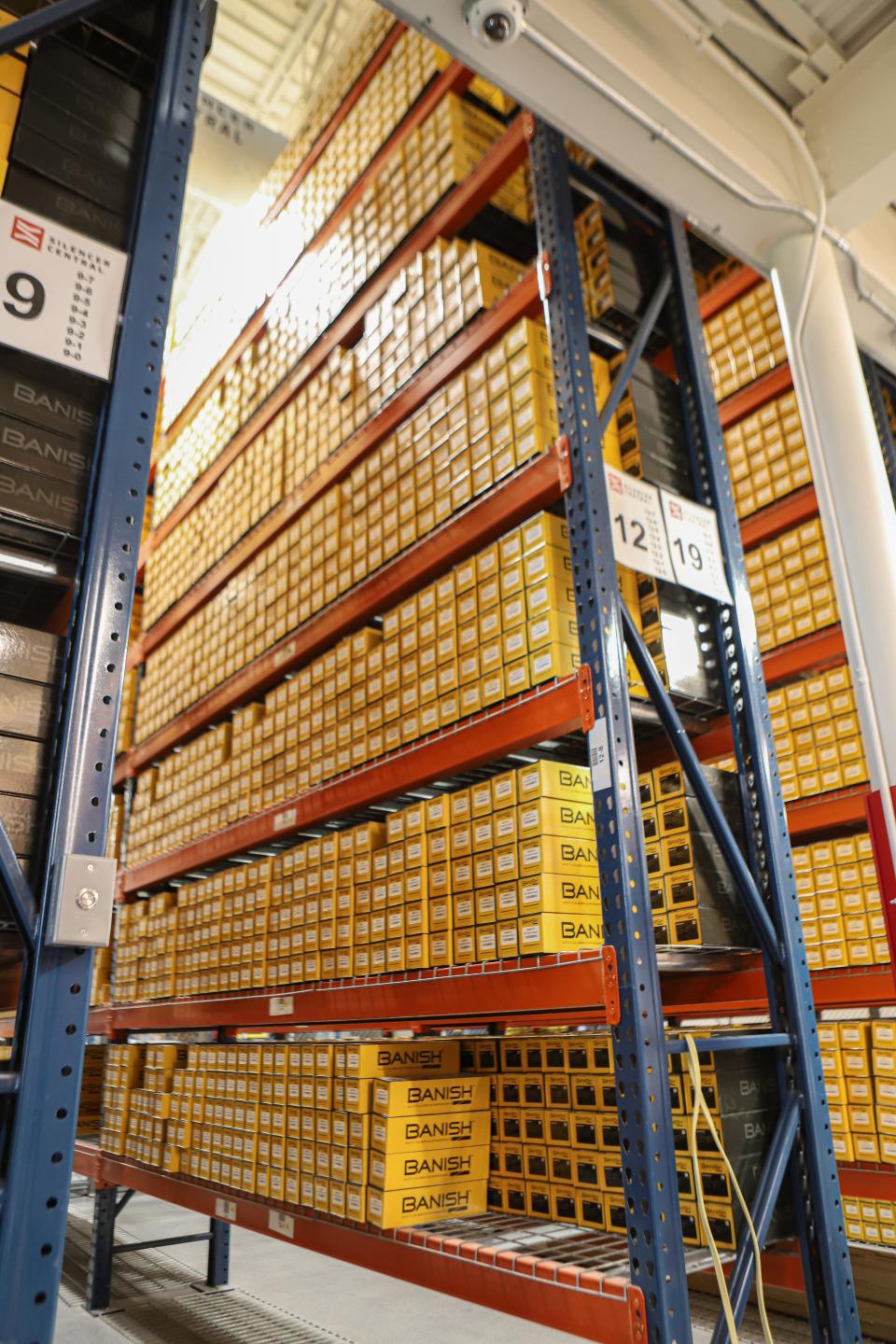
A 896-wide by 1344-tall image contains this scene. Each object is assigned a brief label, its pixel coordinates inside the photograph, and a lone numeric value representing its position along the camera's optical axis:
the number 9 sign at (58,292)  1.52
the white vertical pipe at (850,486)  2.62
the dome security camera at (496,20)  2.36
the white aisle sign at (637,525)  2.59
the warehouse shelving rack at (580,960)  2.05
